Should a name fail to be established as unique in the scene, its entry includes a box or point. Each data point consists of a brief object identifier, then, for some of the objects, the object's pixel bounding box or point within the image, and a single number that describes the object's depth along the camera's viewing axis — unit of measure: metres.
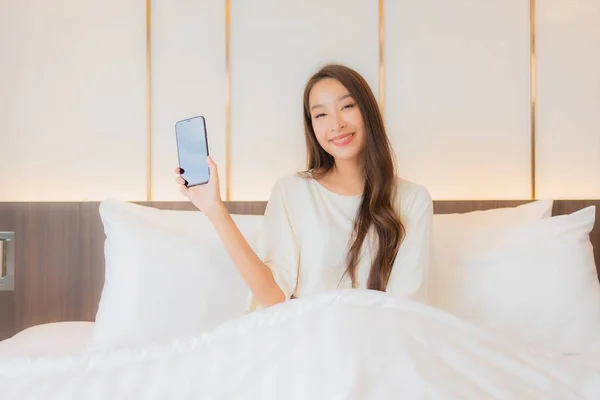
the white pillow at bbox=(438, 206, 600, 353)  1.48
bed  0.86
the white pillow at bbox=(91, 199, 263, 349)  1.45
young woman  1.47
